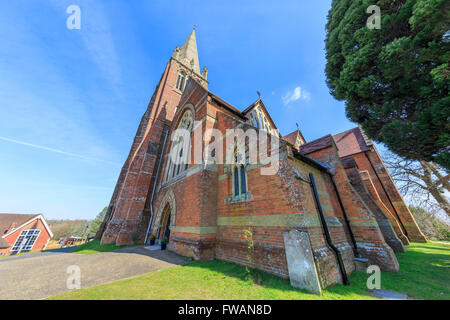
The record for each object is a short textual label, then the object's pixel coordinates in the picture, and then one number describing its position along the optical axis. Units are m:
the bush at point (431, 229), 12.83
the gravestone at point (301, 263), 3.82
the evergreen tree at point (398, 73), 4.86
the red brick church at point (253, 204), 4.72
